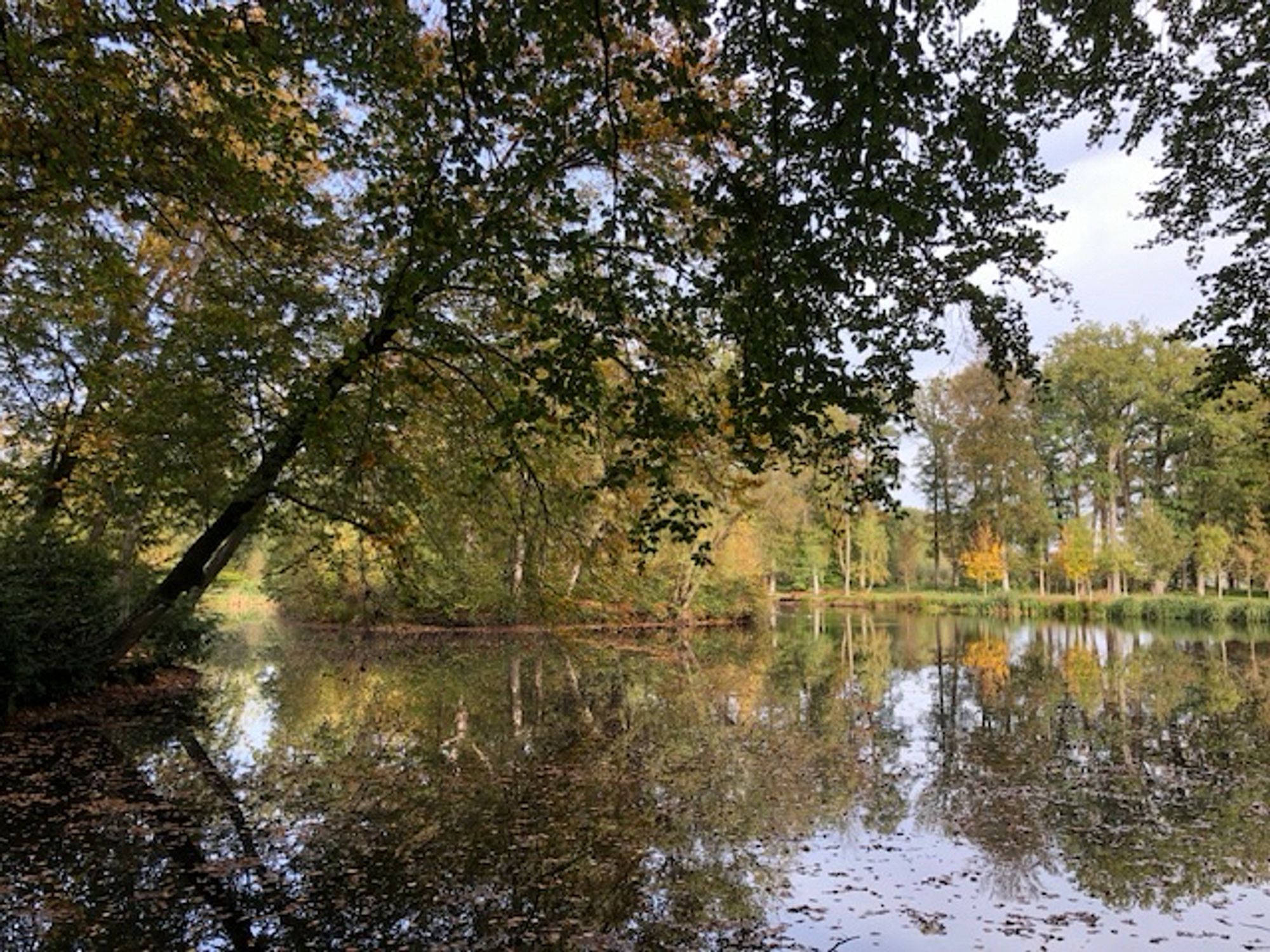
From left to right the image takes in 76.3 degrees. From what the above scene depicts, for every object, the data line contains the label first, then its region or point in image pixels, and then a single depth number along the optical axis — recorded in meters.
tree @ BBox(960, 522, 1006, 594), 40.84
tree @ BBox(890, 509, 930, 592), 51.78
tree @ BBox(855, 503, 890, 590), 48.41
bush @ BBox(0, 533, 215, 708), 10.88
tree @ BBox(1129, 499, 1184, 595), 37.06
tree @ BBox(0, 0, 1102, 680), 3.94
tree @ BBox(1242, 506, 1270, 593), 34.31
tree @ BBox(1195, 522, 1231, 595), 36.25
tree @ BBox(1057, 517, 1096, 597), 38.66
